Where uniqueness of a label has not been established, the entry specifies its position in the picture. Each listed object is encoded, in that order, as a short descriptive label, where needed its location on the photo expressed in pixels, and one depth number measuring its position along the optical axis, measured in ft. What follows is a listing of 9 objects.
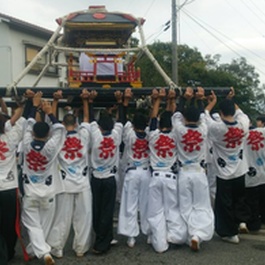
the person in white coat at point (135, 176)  18.42
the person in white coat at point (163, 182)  17.66
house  70.13
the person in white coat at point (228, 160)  18.37
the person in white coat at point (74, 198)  17.10
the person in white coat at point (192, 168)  17.74
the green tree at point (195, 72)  91.35
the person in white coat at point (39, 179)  16.20
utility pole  53.54
